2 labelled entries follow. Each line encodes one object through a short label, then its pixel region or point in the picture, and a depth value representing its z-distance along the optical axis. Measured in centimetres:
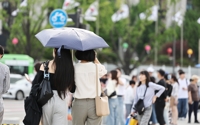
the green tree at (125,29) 5278
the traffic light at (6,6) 7344
